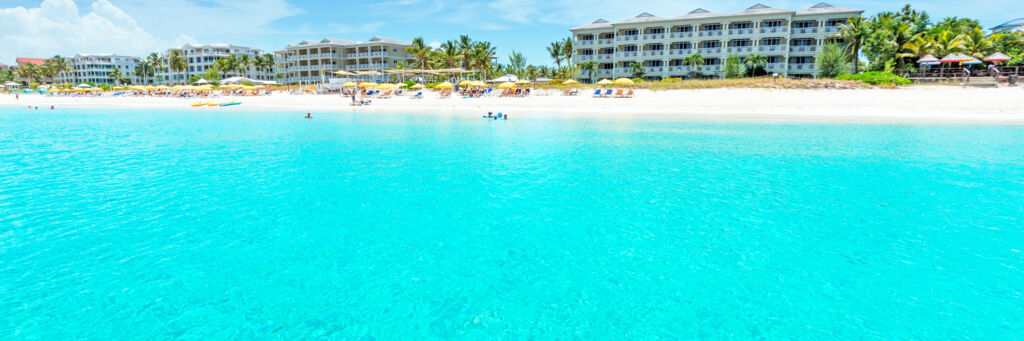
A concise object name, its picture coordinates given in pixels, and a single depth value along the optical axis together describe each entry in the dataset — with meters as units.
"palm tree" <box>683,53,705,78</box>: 58.41
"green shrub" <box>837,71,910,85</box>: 41.31
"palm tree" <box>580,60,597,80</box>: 64.50
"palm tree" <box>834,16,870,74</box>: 50.91
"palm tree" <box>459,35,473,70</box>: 76.12
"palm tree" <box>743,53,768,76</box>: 55.69
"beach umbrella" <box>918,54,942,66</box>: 42.44
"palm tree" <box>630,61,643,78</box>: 62.00
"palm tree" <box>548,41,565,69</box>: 79.04
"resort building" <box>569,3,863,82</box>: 57.31
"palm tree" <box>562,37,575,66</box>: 75.44
